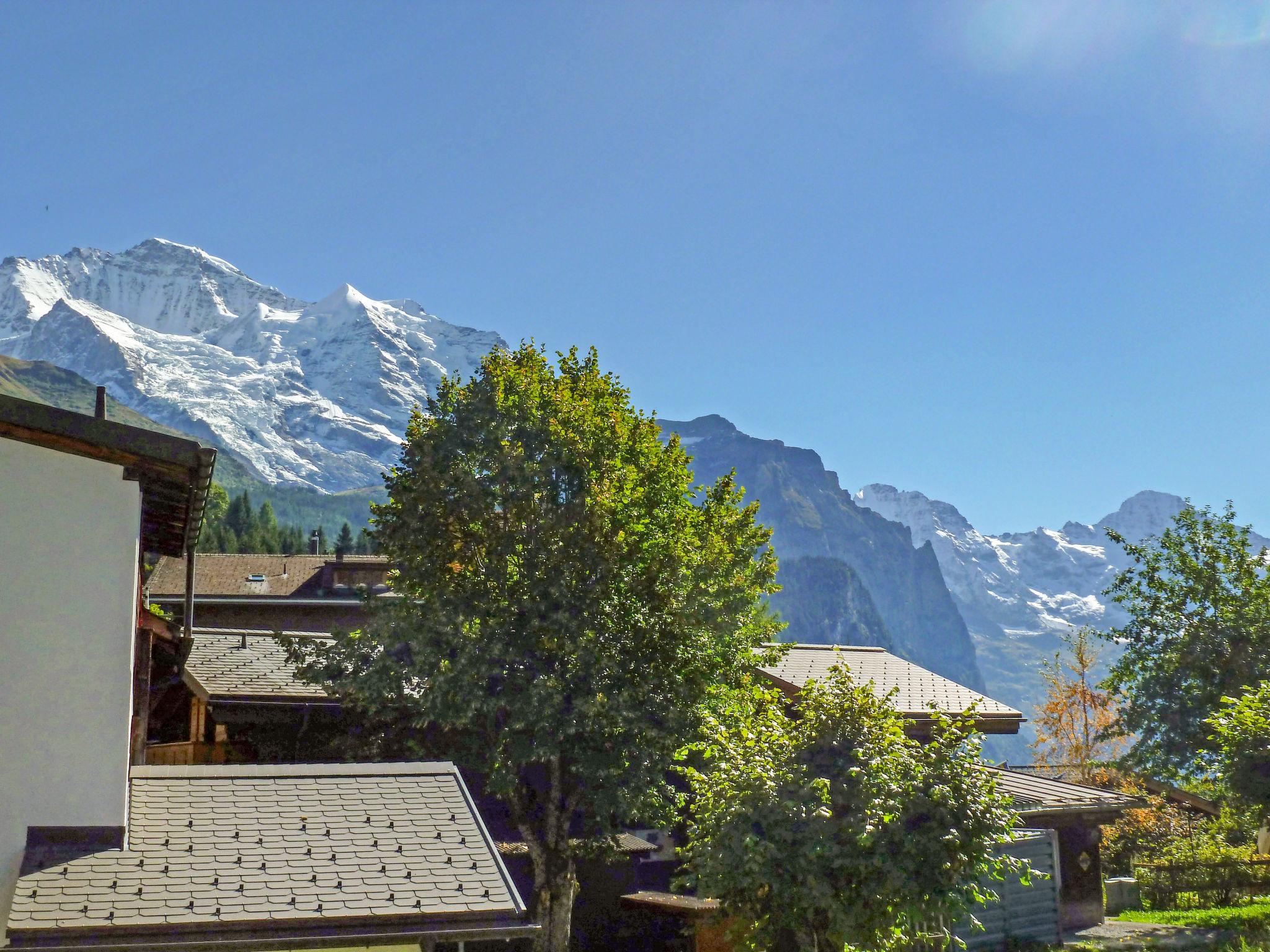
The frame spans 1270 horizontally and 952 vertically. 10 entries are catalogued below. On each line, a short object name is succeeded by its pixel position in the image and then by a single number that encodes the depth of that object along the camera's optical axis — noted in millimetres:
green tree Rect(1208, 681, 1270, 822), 22406
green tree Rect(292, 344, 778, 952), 20828
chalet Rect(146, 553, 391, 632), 52844
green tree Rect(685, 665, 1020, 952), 13883
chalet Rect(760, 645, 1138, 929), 28062
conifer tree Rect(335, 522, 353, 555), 119731
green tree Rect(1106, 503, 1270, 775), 31234
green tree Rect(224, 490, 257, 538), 128000
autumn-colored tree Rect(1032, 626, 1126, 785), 56066
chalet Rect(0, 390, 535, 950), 11094
